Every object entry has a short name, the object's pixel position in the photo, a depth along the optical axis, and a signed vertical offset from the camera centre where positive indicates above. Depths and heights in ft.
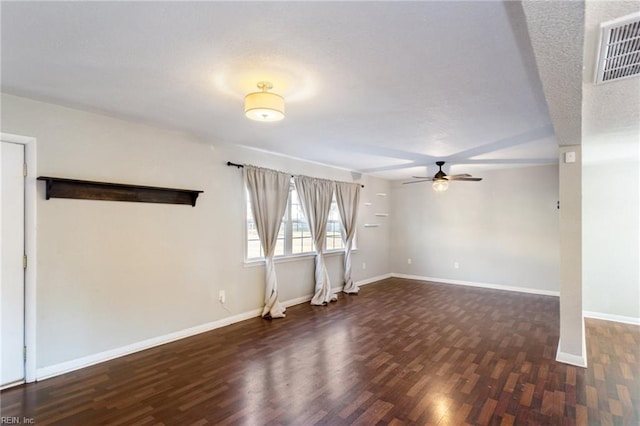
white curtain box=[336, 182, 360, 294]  20.61 -0.36
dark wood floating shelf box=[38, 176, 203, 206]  9.80 +0.75
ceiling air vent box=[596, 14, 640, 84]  5.27 +3.01
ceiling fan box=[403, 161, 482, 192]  16.66 +1.82
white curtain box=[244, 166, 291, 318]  15.29 +0.02
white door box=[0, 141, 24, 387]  9.12 -1.44
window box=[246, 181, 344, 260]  15.61 -1.14
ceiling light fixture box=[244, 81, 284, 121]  7.96 +2.73
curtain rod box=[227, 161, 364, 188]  14.55 +2.22
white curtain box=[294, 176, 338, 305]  18.01 -0.15
